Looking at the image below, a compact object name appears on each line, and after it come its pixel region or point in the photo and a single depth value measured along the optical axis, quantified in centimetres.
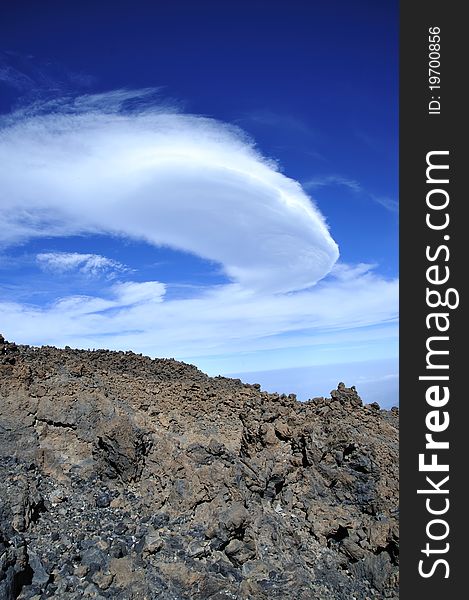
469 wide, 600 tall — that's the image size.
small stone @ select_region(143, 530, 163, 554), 1026
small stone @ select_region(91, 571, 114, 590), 921
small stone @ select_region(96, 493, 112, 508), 1135
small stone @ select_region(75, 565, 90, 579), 938
